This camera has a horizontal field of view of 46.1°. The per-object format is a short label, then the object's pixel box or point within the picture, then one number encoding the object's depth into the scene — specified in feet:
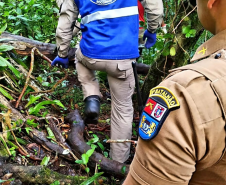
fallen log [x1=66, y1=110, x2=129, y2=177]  8.98
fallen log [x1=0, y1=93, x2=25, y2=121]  9.37
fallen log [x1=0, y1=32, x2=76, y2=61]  12.34
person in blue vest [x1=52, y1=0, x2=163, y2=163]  9.18
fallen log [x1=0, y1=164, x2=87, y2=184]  6.81
